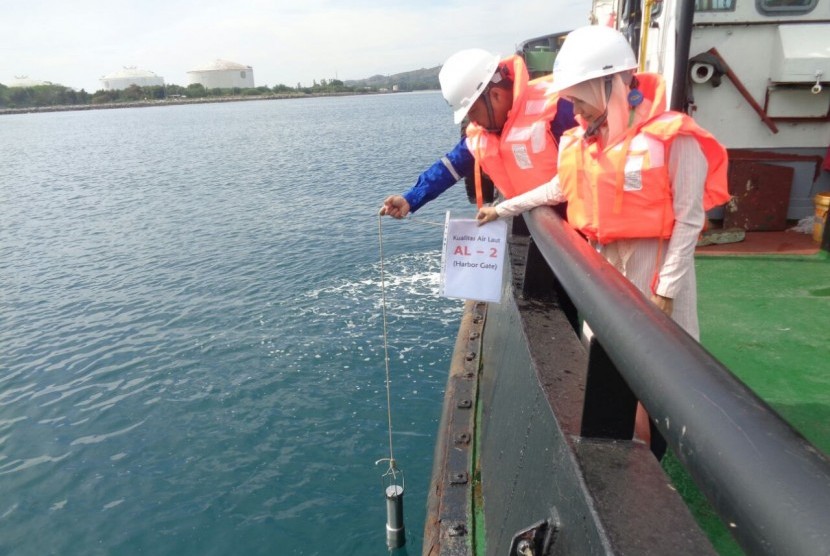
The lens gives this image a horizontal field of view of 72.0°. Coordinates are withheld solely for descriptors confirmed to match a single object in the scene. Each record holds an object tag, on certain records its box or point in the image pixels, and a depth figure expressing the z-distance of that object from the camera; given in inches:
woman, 90.5
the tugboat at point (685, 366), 35.3
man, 126.8
